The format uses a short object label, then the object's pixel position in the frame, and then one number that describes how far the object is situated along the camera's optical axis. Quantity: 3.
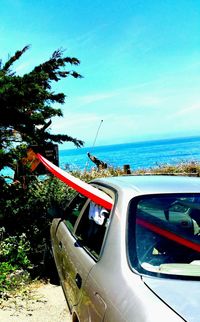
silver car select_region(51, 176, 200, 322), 1.84
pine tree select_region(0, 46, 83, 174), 5.29
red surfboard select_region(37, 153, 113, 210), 2.95
